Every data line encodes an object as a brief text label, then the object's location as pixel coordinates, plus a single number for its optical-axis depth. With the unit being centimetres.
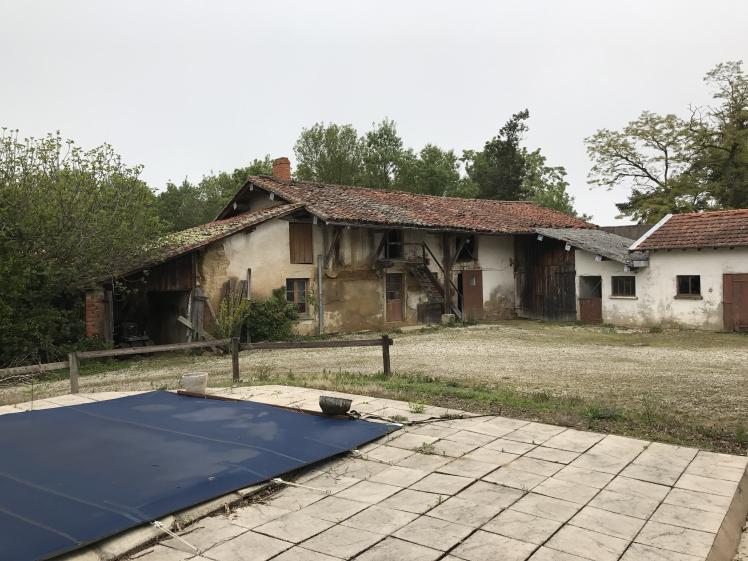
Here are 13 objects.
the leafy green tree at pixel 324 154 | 3947
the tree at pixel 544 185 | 4859
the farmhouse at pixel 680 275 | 1772
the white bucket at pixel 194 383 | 798
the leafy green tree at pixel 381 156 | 4134
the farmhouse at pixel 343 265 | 1694
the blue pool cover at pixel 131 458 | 379
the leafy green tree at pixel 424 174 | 4203
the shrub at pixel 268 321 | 1656
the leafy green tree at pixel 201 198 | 3822
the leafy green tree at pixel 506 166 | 3912
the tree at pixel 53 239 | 1342
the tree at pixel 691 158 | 2995
